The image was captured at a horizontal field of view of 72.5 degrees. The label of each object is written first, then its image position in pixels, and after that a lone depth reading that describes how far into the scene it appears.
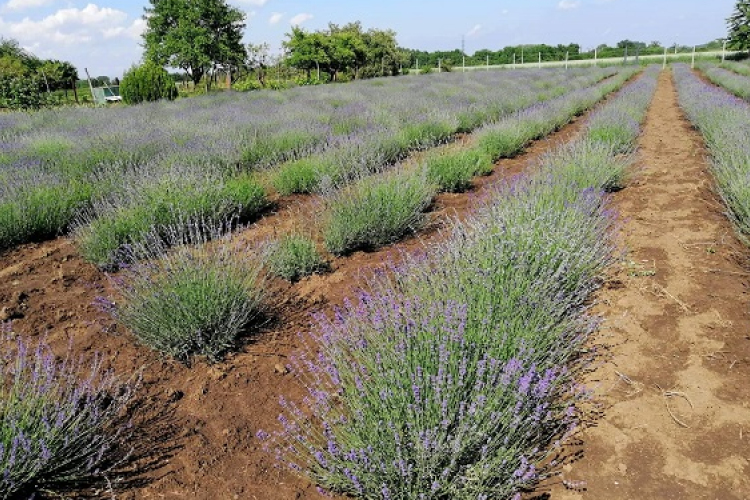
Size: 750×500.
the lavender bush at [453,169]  6.35
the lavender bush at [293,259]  4.00
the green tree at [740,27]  37.91
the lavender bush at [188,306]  2.95
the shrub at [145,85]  17.17
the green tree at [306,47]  30.52
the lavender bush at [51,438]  1.92
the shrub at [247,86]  26.42
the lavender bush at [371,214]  4.49
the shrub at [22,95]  17.67
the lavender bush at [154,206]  4.34
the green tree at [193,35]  25.17
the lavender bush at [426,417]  1.83
